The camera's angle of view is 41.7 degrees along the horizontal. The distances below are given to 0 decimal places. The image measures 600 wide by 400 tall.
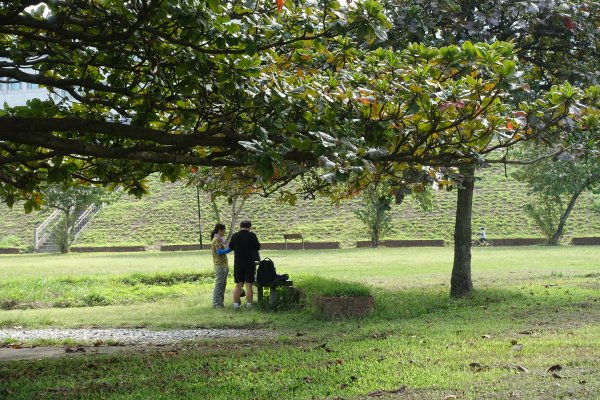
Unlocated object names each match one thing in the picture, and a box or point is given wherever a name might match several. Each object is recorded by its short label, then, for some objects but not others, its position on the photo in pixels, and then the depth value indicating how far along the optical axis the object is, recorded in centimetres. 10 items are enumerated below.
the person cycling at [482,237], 4634
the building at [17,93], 7719
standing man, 1475
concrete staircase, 5307
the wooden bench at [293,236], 4654
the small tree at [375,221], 4641
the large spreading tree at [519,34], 1266
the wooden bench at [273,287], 1453
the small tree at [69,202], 4588
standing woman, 1519
